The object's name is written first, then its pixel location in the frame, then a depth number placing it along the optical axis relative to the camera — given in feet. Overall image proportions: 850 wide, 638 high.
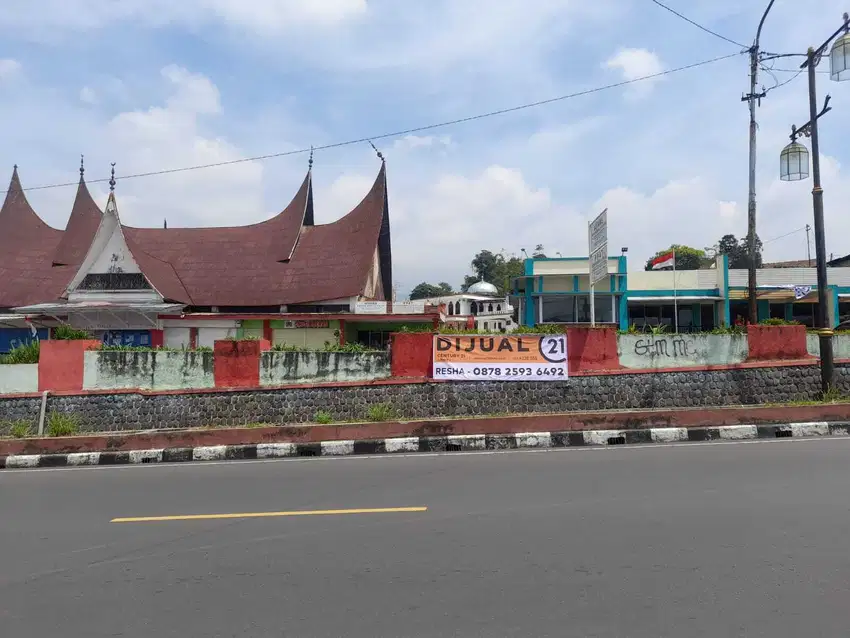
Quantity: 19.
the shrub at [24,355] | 41.16
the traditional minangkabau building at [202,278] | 73.31
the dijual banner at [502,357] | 38.88
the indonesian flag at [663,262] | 86.90
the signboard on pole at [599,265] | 39.68
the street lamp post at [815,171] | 35.91
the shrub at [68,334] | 44.57
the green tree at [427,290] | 281.33
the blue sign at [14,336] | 79.86
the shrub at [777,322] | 42.31
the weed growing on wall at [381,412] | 36.50
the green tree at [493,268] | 238.89
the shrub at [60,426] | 35.73
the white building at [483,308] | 142.10
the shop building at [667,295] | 79.77
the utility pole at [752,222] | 63.74
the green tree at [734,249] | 201.87
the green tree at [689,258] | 203.10
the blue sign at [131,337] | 73.20
